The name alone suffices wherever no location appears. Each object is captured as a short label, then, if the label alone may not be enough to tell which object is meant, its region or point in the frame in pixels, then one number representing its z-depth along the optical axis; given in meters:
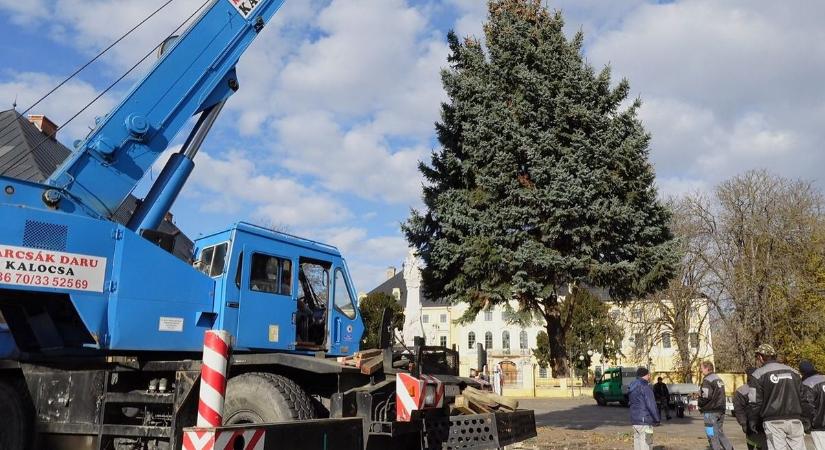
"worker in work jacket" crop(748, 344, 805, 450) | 7.33
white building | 40.22
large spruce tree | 12.83
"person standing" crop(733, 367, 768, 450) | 8.38
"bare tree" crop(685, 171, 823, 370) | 30.25
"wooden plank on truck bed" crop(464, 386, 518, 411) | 7.75
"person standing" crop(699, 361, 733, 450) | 10.44
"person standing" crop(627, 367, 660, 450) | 10.07
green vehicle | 35.19
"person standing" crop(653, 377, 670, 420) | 24.10
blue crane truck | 6.54
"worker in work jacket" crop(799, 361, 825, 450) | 7.77
